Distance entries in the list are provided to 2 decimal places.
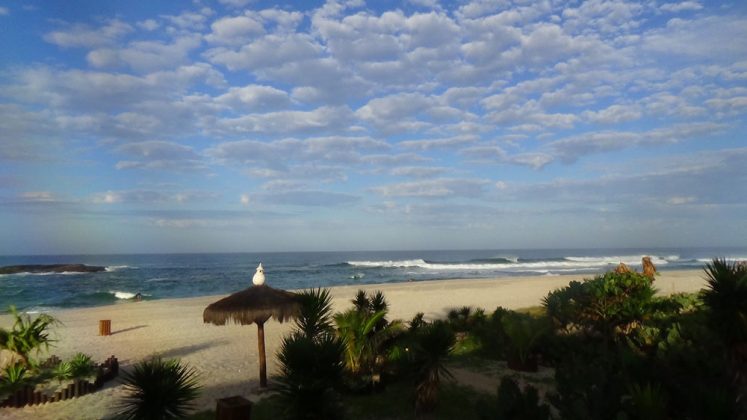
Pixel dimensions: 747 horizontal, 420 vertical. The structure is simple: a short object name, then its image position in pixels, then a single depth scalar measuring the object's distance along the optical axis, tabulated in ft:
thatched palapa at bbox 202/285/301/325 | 28.81
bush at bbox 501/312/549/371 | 33.30
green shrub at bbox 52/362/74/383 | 29.71
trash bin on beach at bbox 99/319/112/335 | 53.70
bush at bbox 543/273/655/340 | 34.19
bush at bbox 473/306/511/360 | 36.94
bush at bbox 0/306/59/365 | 30.30
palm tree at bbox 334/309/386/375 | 28.09
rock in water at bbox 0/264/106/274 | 223.51
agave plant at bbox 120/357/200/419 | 18.72
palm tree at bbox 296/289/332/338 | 27.55
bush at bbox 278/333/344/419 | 18.72
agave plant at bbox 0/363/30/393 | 27.91
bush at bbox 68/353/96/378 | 30.32
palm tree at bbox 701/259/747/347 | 18.70
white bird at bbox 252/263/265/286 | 30.17
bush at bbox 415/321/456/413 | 22.90
